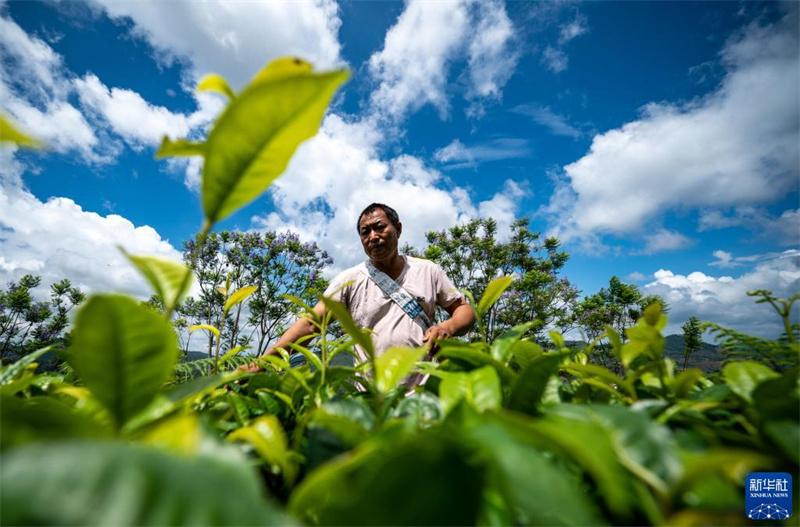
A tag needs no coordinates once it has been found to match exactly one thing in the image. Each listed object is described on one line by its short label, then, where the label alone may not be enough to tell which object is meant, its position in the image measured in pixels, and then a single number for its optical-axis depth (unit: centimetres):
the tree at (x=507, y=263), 1494
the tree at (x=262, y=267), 1334
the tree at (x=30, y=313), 1091
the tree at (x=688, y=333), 987
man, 275
